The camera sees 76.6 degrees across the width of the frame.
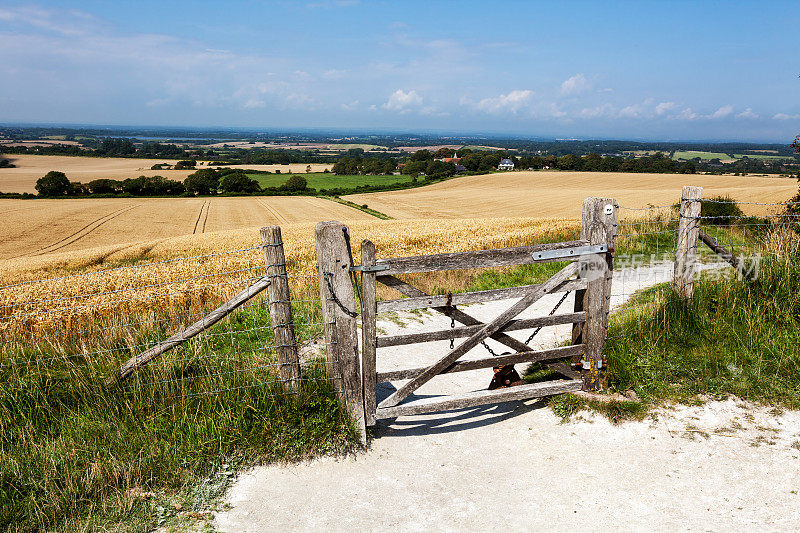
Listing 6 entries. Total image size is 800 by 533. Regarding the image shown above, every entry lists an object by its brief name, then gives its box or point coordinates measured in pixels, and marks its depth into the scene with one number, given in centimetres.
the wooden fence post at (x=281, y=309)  490
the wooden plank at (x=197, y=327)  494
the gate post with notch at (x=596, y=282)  548
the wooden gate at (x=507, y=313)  493
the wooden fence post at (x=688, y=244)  692
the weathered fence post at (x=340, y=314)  480
